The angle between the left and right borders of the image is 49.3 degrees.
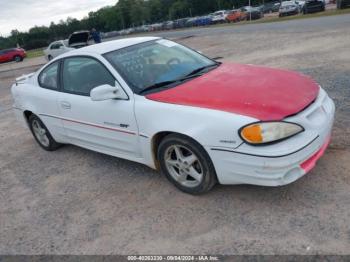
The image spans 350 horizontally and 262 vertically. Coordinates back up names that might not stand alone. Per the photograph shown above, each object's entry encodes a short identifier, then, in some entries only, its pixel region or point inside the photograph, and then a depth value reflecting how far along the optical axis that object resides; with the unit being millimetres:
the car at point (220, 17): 49719
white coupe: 3193
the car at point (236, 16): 46738
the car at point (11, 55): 37188
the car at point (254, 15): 44094
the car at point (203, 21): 51953
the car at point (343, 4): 29984
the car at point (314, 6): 32406
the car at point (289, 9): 37438
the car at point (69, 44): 21025
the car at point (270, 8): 59688
